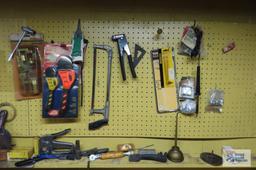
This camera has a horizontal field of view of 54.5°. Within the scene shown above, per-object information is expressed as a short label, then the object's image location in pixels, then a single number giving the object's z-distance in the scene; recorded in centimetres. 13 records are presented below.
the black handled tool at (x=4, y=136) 107
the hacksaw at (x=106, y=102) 111
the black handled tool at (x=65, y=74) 107
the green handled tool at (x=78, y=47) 108
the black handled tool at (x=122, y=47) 110
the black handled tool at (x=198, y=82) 112
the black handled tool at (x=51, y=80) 107
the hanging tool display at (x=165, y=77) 112
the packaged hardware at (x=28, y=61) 110
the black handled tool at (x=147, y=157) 106
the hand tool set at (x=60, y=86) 108
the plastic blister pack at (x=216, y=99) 114
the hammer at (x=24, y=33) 108
